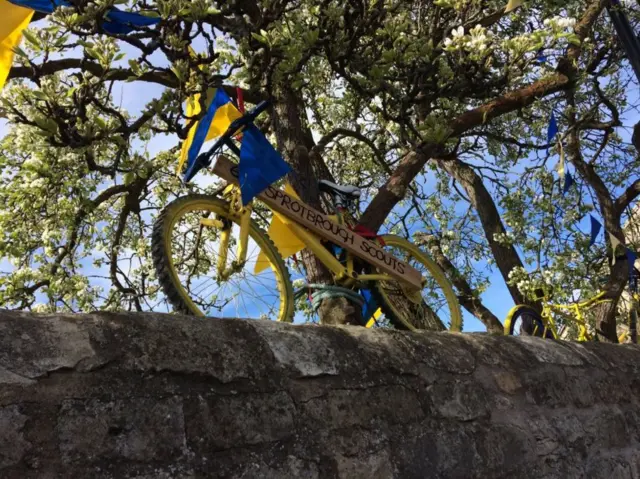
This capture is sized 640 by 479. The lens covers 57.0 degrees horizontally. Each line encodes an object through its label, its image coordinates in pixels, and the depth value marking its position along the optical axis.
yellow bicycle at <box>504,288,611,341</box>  5.31
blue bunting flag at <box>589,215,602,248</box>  7.39
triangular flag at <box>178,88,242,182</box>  3.43
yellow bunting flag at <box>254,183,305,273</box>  4.16
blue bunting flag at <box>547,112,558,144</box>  5.77
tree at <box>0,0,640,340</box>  3.64
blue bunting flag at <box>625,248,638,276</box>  7.09
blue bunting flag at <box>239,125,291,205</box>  3.39
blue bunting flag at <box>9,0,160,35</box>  3.43
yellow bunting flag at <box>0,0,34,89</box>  3.04
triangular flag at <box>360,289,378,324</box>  4.79
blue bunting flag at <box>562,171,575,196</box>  7.19
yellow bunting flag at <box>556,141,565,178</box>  5.20
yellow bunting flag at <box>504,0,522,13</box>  3.91
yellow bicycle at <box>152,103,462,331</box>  3.19
